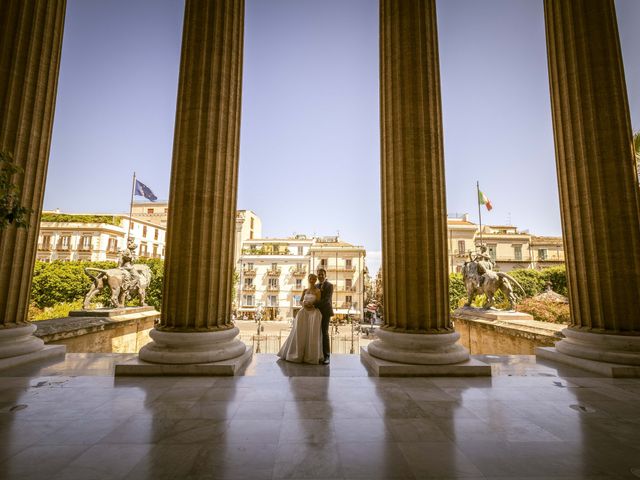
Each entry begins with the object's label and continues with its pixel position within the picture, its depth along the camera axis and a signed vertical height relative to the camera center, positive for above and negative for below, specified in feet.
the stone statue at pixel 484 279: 49.83 +1.36
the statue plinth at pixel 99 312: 44.70 -3.73
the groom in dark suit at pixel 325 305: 24.25 -1.31
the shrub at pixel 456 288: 106.63 -0.03
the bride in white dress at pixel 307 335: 23.67 -3.42
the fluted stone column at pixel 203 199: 21.62 +5.81
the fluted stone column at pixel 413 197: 22.61 +6.35
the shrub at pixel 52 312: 61.85 -5.37
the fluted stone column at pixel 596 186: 23.18 +7.50
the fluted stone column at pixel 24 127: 22.90 +11.05
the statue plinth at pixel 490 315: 45.85 -3.68
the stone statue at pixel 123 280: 48.16 +0.70
